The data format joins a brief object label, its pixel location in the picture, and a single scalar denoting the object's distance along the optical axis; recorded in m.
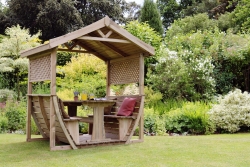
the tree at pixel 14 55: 13.23
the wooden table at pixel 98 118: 7.00
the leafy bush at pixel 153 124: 9.09
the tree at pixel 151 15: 19.66
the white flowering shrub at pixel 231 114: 9.05
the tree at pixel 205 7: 29.17
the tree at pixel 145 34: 14.88
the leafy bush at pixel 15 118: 9.92
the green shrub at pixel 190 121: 9.14
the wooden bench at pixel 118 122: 7.30
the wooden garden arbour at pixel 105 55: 6.39
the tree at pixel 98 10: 23.42
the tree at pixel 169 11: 32.66
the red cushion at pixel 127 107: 7.46
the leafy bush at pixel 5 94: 12.77
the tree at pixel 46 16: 20.58
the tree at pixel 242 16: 20.56
